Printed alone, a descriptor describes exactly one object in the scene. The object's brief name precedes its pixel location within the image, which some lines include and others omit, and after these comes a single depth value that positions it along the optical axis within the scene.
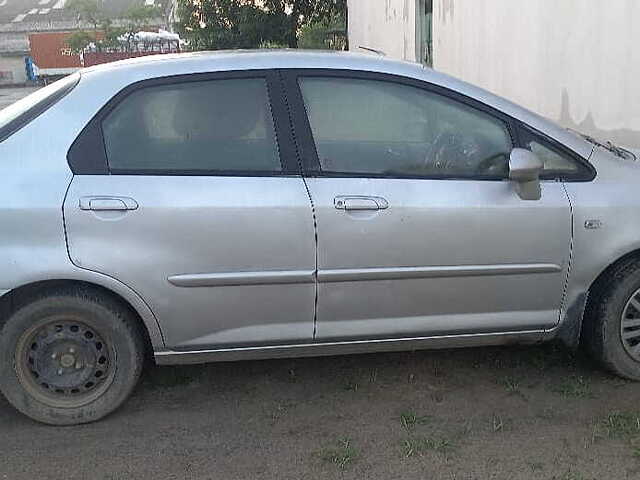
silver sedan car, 3.03
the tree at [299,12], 24.39
